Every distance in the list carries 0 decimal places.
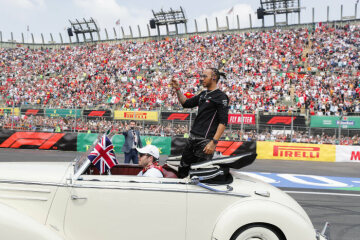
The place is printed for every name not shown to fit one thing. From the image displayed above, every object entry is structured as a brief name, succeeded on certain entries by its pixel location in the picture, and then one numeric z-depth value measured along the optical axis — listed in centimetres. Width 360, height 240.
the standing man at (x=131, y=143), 884
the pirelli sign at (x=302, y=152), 1602
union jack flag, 349
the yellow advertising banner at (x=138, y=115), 1838
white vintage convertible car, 310
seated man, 375
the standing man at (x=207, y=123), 392
